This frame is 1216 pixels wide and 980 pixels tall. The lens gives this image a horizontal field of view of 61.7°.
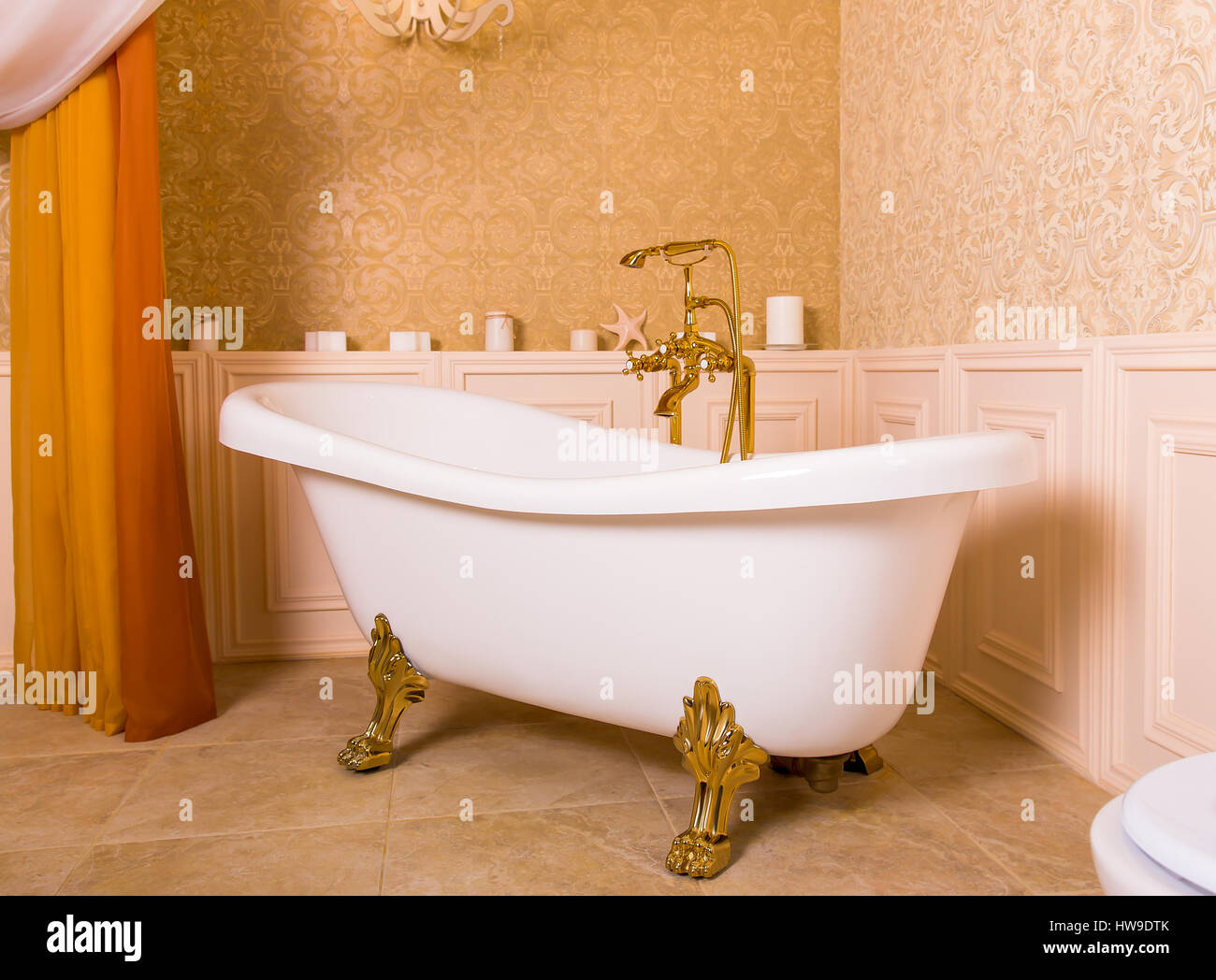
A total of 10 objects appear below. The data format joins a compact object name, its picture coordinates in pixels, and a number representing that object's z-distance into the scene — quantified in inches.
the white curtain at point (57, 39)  76.7
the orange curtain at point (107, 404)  79.6
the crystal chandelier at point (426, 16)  102.0
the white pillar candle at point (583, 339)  107.5
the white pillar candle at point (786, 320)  108.7
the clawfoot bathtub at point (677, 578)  53.3
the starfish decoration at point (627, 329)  109.1
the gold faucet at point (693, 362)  74.5
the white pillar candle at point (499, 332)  106.0
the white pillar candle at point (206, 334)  101.8
